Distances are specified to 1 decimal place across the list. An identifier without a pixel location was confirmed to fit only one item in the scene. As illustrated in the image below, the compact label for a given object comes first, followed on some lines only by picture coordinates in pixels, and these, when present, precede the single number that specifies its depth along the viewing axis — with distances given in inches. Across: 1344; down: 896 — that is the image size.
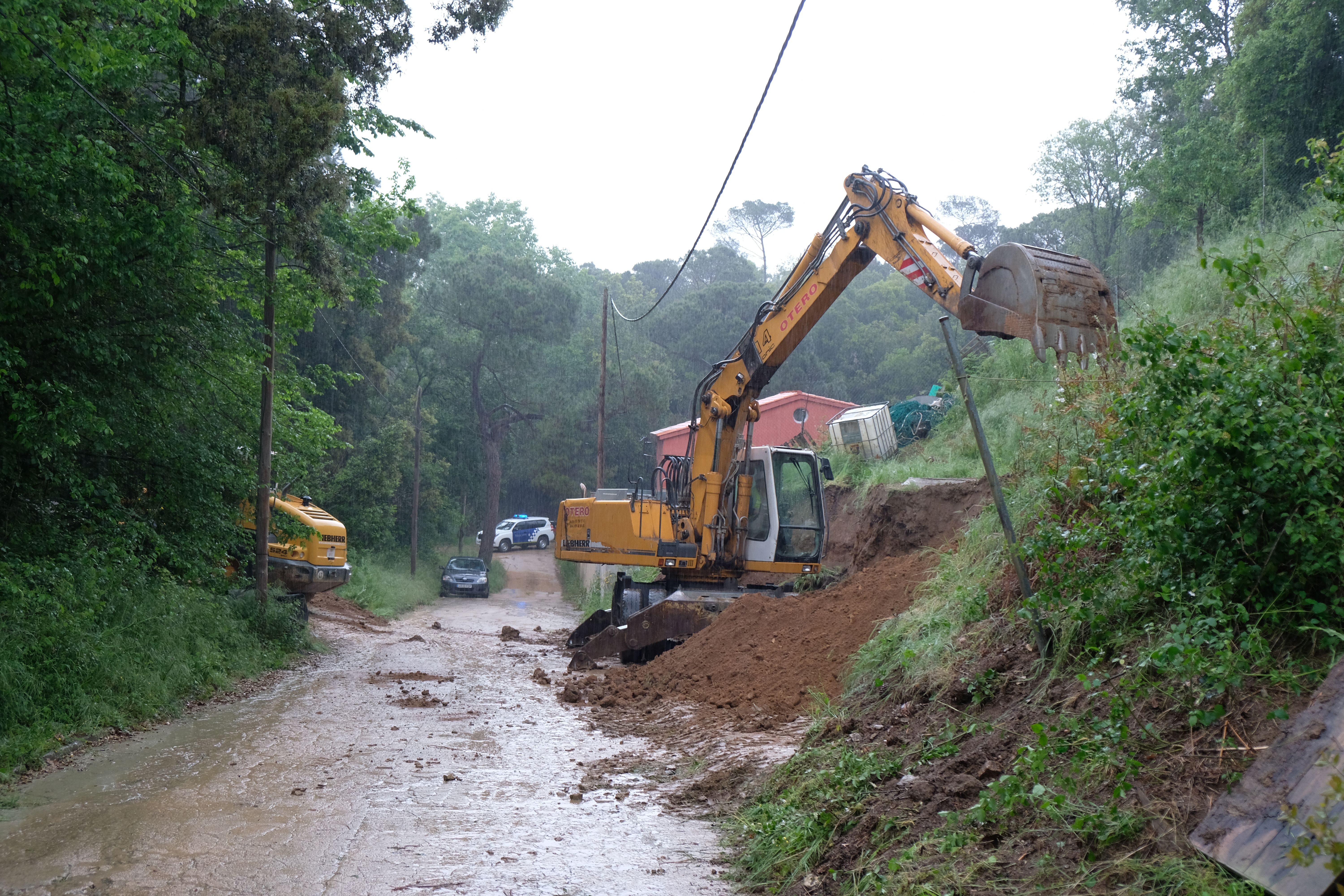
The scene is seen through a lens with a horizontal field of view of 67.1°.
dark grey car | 1441.9
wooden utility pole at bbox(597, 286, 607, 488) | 1195.9
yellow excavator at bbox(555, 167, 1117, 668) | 458.9
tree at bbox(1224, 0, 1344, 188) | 603.8
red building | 1441.9
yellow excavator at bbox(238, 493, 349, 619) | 754.8
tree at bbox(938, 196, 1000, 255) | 2822.3
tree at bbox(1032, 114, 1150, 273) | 1389.0
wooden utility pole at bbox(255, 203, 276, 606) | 619.8
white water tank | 888.3
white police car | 2073.1
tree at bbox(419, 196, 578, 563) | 1852.9
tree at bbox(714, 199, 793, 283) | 3506.4
